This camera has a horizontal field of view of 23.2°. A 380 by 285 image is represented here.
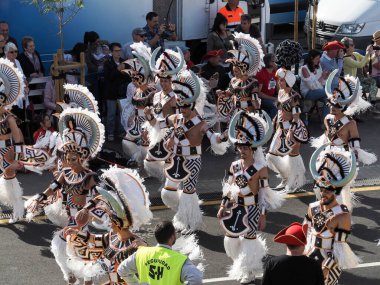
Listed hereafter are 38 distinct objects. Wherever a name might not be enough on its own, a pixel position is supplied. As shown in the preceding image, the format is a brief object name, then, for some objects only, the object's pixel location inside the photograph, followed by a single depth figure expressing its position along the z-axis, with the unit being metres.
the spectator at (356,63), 18.20
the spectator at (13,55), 15.44
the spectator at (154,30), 17.44
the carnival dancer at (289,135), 13.77
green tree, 15.86
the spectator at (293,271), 7.87
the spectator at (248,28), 18.09
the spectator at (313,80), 17.23
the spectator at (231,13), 18.80
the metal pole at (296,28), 19.70
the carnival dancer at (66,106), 11.45
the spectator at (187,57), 16.88
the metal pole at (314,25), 19.62
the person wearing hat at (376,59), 18.41
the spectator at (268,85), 16.73
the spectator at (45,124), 14.29
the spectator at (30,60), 16.12
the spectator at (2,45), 15.75
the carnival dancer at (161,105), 13.42
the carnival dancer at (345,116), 12.57
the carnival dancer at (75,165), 10.39
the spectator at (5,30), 16.07
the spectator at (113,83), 16.67
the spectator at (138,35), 16.88
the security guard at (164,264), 7.74
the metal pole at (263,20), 19.66
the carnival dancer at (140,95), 14.48
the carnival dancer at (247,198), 10.78
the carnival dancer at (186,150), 12.41
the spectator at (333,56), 17.52
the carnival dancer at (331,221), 9.54
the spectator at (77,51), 16.92
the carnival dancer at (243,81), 14.23
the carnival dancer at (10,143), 12.16
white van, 20.11
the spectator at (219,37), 18.05
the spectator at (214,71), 17.05
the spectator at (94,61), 17.23
